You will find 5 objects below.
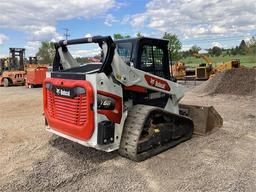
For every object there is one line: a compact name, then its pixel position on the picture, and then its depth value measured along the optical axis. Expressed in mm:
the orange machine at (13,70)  16152
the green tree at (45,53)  43652
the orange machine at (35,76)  14225
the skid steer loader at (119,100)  3272
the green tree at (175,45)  32675
